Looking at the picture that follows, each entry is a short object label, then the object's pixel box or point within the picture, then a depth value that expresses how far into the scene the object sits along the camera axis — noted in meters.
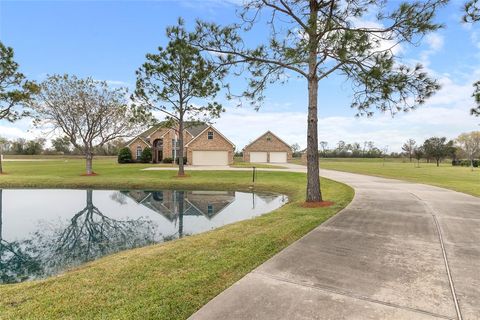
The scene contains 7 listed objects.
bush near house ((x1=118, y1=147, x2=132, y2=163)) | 43.41
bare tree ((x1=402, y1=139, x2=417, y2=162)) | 75.26
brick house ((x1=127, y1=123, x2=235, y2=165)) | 40.47
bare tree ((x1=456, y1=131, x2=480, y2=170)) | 71.25
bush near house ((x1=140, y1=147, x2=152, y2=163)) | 44.19
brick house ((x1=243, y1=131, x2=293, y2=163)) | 52.41
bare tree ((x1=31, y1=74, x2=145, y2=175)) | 27.11
